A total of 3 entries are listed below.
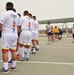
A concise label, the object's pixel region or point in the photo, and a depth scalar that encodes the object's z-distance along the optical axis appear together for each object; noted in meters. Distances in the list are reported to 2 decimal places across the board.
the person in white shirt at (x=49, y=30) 20.39
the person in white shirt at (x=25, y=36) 10.27
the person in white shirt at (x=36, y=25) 13.85
